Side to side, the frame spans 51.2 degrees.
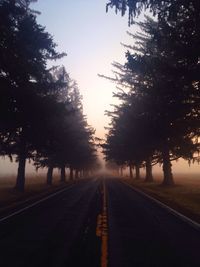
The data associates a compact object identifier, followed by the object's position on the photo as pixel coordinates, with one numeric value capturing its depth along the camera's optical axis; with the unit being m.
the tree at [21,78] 10.36
